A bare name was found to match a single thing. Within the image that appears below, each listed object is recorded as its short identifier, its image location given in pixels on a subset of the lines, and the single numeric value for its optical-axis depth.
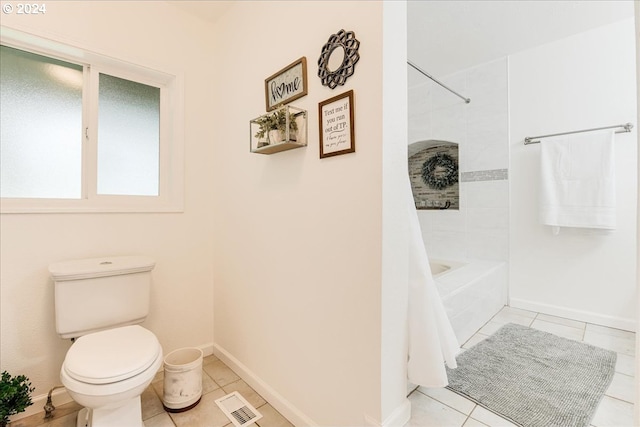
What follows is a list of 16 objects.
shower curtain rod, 2.79
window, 1.53
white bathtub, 1.97
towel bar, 2.19
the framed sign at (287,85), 1.37
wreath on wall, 3.09
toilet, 1.10
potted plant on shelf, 1.38
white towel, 2.21
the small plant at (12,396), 1.23
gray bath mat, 1.37
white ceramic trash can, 1.50
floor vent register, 1.43
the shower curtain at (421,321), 1.25
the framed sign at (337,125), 1.17
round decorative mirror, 1.16
